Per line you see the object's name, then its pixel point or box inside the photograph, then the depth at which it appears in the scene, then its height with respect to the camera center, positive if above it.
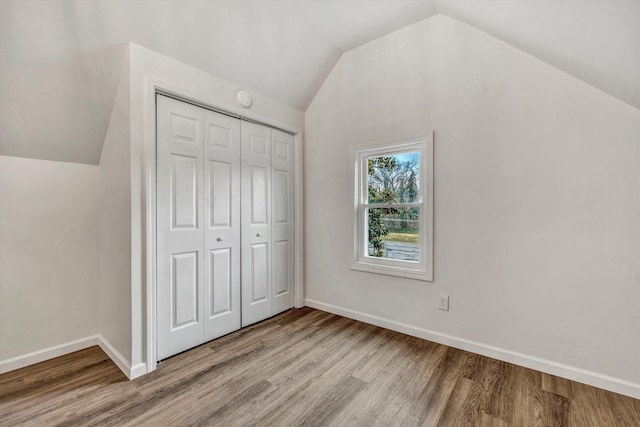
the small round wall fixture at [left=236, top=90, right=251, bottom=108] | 2.71 +1.12
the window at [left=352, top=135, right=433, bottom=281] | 2.63 +0.06
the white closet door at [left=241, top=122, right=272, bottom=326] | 2.84 -0.09
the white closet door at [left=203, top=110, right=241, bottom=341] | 2.53 -0.10
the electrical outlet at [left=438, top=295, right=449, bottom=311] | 2.50 -0.78
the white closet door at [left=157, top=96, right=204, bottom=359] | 2.22 -0.10
